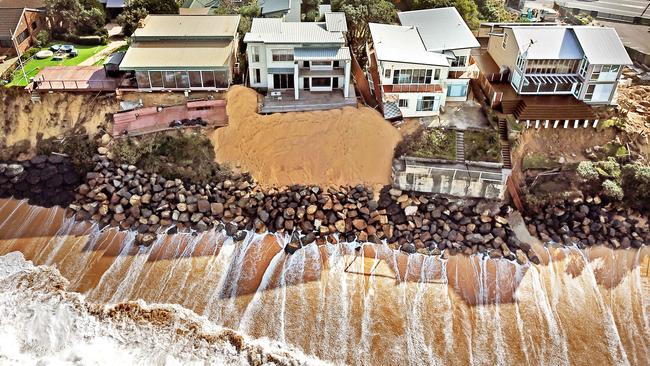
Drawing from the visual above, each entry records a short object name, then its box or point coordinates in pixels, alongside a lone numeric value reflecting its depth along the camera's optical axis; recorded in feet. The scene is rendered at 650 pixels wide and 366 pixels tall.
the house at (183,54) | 137.39
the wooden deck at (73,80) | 139.95
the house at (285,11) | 162.20
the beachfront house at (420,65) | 132.16
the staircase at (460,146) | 125.49
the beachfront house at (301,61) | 138.00
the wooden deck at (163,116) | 133.39
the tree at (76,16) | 168.14
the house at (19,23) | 160.66
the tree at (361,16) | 155.84
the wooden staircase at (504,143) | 125.08
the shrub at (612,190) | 120.26
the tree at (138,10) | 160.97
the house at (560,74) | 130.82
